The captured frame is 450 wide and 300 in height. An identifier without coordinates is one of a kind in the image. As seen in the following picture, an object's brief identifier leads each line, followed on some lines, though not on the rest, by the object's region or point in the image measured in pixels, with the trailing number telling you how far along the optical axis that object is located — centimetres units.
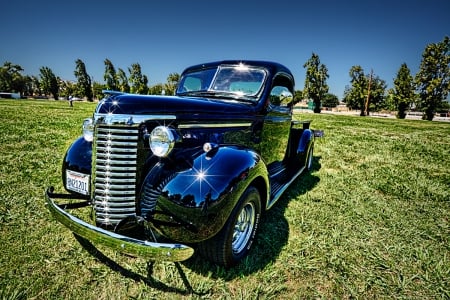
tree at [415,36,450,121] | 3259
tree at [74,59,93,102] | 5806
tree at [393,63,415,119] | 3586
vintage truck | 186
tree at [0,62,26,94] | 6882
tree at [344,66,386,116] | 4250
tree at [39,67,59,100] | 7012
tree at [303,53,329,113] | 4256
